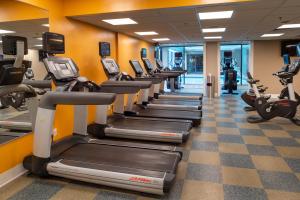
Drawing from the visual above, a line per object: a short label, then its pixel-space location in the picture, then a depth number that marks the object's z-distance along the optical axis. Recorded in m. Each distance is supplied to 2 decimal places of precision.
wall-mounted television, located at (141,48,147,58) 6.85
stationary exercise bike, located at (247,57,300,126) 5.29
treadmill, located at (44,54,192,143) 3.19
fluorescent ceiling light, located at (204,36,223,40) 8.11
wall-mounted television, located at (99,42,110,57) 4.69
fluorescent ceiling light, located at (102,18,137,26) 4.71
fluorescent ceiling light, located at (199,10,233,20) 4.31
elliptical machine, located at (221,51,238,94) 10.23
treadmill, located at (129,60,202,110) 6.18
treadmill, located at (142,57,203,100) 6.88
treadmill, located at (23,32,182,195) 2.48
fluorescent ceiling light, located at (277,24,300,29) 5.88
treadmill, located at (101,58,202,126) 5.03
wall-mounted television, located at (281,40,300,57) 5.69
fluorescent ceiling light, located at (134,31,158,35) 6.80
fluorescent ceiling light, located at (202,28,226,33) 6.22
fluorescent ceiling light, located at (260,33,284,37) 7.61
